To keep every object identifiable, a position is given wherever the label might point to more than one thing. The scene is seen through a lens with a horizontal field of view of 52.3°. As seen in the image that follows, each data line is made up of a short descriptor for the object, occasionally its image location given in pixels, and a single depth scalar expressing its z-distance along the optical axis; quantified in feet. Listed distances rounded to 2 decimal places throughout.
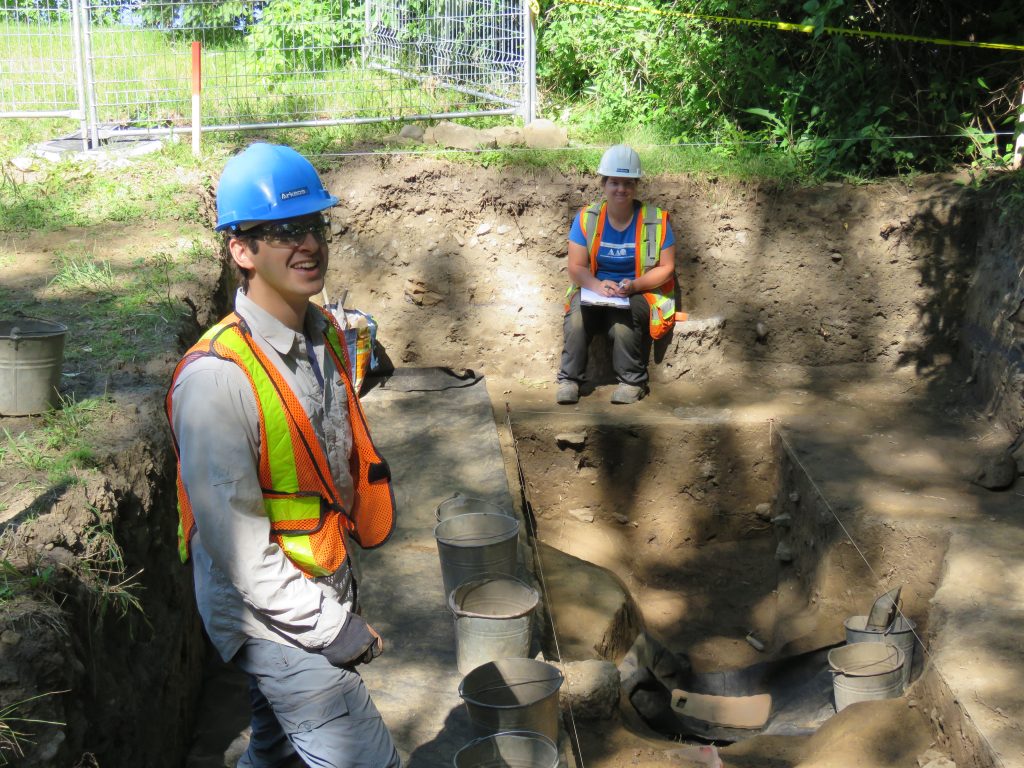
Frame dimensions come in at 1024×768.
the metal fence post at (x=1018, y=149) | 26.91
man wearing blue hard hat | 8.17
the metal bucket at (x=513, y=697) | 12.37
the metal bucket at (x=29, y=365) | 14.11
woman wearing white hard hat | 25.95
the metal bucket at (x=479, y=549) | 15.51
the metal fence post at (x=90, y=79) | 28.17
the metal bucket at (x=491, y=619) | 14.21
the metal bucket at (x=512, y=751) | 11.89
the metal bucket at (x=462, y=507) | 17.49
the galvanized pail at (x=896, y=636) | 17.33
